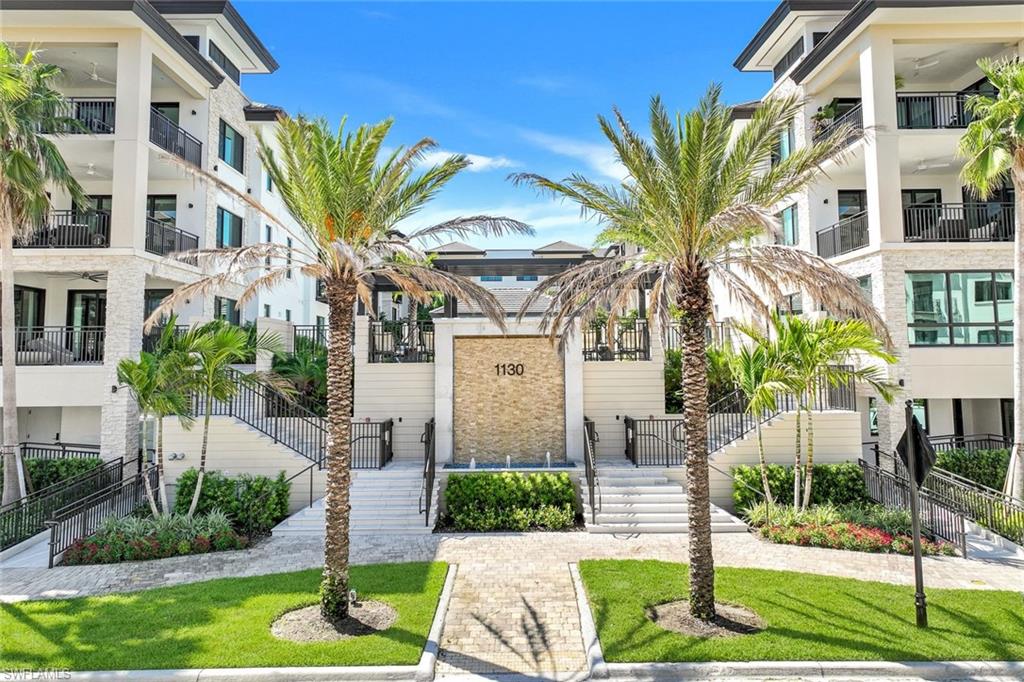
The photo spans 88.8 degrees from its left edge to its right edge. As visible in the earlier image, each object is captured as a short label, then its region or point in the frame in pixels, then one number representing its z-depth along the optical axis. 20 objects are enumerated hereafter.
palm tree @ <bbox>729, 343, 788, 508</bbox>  11.58
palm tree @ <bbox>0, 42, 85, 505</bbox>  12.07
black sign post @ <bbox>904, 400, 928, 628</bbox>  7.18
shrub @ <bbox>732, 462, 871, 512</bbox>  12.87
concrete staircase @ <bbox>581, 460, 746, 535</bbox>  11.86
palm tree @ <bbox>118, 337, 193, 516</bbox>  11.48
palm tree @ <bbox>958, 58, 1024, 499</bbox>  12.16
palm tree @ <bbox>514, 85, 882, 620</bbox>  7.52
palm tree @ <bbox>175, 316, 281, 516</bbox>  11.82
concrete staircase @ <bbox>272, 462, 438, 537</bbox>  11.98
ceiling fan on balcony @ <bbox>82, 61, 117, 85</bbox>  17.19
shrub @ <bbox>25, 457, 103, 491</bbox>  13.86
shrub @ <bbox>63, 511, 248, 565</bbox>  10.23
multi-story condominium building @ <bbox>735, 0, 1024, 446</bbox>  14.92
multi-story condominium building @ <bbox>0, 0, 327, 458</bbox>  14.66
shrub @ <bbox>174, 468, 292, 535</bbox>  12.37
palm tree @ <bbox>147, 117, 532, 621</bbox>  7.50
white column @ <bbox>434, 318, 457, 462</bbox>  15.22
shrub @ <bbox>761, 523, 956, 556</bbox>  10.40
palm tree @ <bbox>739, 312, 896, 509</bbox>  11.67
